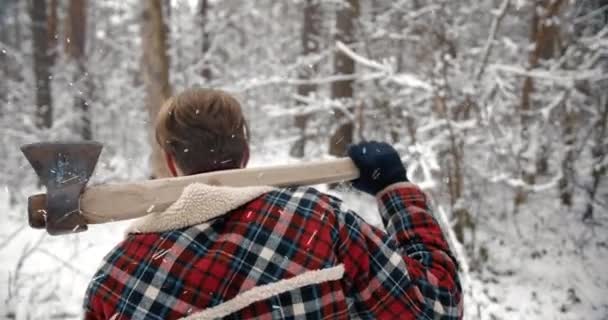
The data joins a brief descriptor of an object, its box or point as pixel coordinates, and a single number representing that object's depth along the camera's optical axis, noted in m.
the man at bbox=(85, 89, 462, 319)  1.10
